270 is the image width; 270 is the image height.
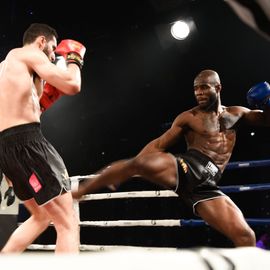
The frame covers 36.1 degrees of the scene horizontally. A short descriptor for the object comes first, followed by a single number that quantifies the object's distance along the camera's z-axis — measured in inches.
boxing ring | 15.0
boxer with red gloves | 69.2
